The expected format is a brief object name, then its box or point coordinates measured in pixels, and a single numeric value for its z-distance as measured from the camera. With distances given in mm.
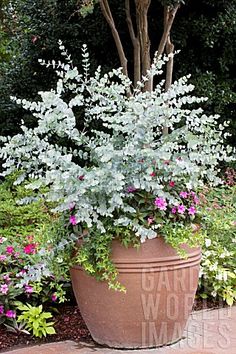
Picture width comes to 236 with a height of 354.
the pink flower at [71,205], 2808
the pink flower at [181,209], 2900
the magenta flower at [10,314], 3162
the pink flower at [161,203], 2834
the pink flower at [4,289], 3143
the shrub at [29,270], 2963
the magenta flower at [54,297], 3305
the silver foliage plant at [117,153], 2768
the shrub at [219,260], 3743
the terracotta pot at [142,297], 2852
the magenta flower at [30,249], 3537
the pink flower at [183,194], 2912
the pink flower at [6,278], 3240
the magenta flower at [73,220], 2848
